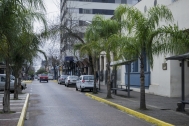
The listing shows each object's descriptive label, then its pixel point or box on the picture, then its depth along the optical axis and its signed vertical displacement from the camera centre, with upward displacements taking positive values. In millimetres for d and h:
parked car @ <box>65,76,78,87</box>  38750 -78
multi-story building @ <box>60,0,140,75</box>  63781 +15636
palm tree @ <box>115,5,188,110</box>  13375 +1825
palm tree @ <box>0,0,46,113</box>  9688 +1999
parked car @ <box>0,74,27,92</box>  28928 -328
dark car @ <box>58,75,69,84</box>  48588 +56
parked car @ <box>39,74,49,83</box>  60981 +265
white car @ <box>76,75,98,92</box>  28506 -236
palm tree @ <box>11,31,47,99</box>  13266 +1465
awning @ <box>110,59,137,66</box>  20561 +1106
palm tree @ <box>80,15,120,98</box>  20078 +3055
